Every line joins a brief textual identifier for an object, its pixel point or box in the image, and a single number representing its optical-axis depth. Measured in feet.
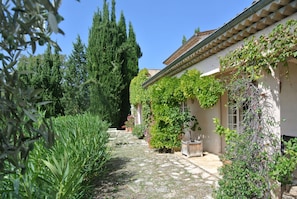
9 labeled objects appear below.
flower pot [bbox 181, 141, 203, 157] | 30.63
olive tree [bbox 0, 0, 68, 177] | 3.07
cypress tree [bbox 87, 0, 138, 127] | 73.31
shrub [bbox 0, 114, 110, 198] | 8.77
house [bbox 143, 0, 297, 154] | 13.69
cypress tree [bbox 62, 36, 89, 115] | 69.21
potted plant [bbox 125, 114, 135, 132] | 66.94
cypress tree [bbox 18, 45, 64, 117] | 65.57
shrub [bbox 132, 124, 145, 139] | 51.62
